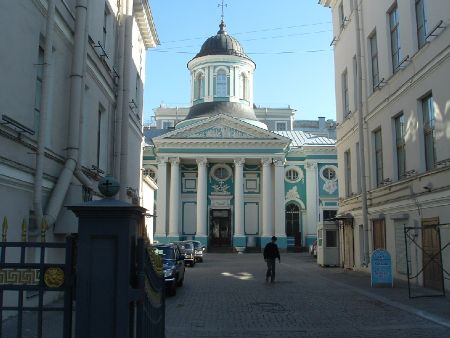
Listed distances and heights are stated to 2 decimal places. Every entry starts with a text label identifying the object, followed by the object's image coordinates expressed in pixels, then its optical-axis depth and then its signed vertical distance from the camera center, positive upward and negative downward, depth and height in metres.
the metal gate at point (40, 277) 4.47 -0.35
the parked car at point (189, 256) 29.39 -1.08
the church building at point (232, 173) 49.09 +6.20
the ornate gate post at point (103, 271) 4.55 -0.30
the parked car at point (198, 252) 32.84 -0.96
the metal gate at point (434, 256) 14.25 -0.54
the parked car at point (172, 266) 15.04 -0.91
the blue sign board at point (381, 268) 16.86 -1.00
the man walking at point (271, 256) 19.39 -0.71
